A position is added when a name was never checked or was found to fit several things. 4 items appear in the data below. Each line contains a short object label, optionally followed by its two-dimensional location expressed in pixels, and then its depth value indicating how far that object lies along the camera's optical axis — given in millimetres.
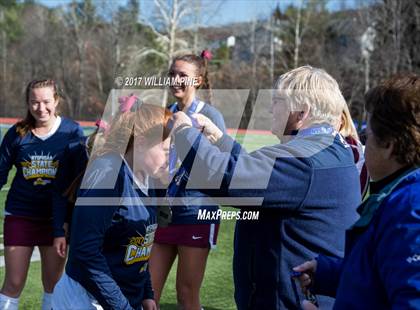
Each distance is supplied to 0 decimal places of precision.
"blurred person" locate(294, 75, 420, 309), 1626
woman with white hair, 2254
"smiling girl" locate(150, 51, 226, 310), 4242
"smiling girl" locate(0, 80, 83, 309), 4395
